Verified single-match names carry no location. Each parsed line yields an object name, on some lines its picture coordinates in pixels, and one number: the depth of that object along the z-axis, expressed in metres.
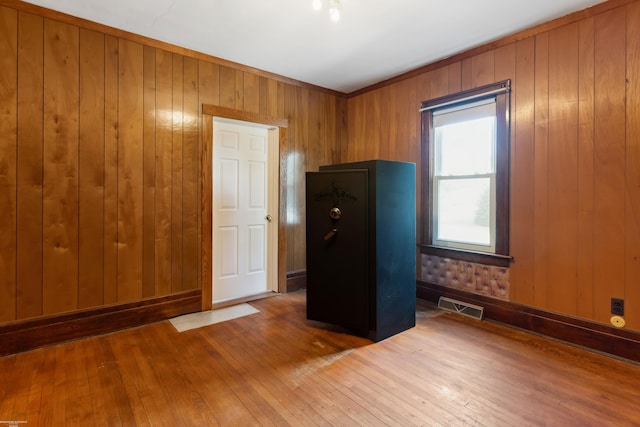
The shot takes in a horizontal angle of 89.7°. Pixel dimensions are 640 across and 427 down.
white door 3.62
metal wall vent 3.15
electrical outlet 2.38
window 3.01
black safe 2.63
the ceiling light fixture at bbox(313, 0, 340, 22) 2.02
